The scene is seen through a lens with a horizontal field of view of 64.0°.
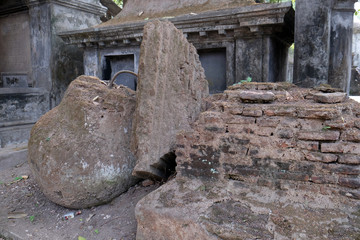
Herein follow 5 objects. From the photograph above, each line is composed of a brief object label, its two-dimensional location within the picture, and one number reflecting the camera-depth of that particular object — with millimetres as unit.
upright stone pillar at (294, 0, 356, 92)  4250
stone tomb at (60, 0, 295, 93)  4555
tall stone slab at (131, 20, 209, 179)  2357
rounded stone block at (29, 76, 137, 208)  2578
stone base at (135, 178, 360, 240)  1708
